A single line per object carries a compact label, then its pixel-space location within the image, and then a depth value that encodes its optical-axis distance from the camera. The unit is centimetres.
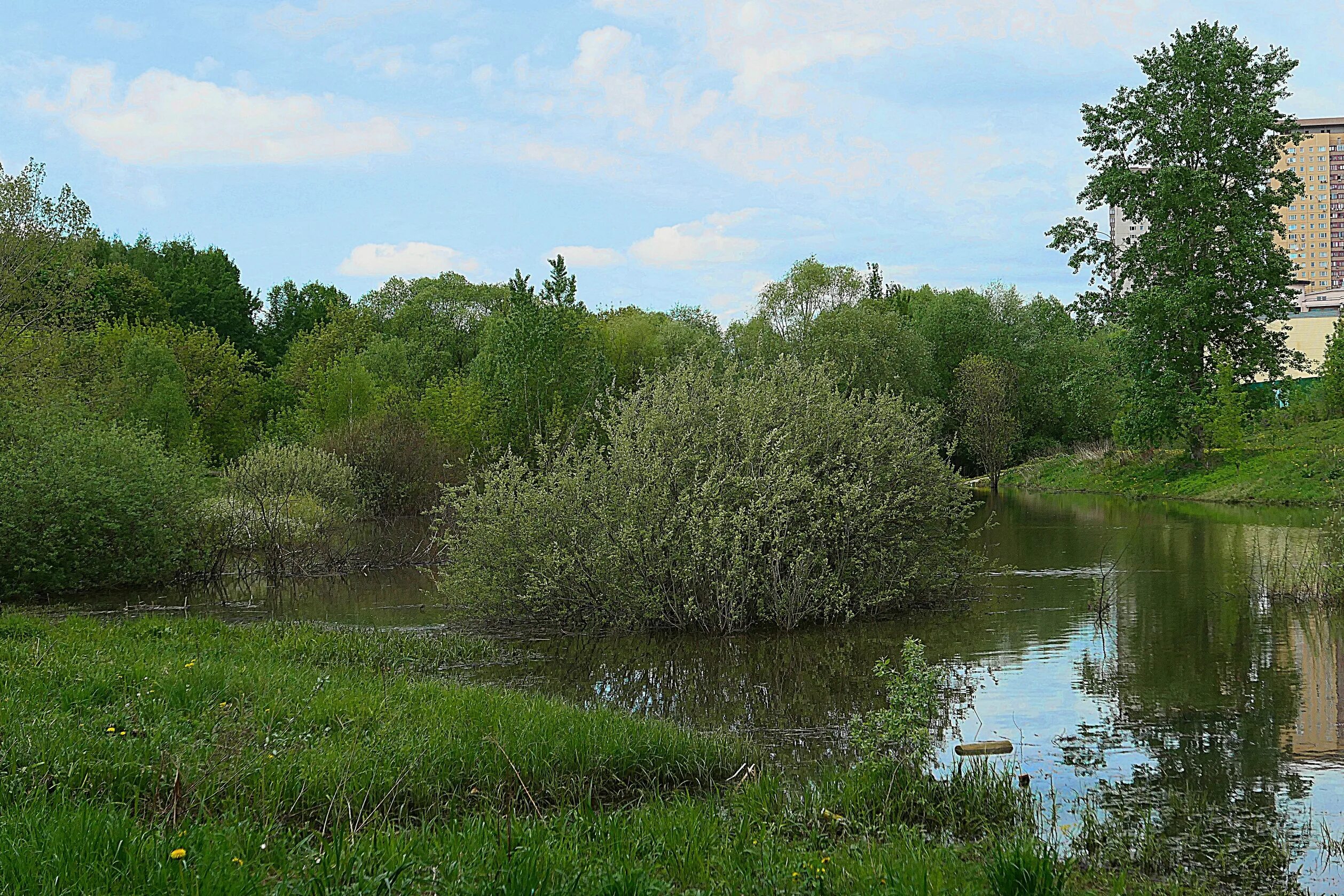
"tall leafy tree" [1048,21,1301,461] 3728
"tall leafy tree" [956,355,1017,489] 5456
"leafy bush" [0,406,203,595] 1880
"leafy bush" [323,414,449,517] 3747
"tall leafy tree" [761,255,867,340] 6569
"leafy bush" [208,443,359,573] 2372
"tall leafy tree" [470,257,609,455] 4041
